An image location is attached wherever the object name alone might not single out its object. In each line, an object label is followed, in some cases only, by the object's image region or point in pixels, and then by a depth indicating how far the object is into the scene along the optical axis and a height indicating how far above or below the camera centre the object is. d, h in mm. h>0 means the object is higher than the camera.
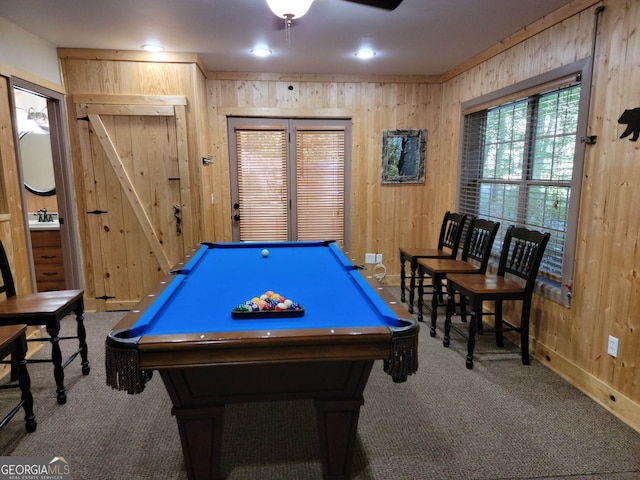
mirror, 4777 +219
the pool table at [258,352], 1416 -615
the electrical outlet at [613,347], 2344 -982
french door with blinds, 4648 +46
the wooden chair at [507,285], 2834 -775
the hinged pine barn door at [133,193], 3787 -117
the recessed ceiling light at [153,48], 3562 +1201
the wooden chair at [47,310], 2361 -775
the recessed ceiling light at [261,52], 3656 +1202
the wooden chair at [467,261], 3426 -765
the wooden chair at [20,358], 1973 -929
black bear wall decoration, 2172 +325
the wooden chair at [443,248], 3936 -706
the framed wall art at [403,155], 4773 +309
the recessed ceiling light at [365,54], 3716 +1203
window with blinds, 2805 +144
